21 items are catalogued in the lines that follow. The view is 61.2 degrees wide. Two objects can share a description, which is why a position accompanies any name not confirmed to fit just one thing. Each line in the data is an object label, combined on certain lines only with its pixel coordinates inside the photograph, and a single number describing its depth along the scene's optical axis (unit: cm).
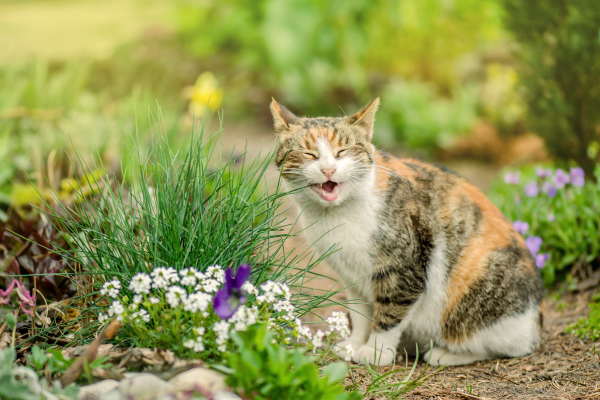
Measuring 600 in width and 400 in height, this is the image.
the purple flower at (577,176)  393
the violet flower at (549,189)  402
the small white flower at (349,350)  218
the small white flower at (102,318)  210
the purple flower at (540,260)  366
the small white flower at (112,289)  197
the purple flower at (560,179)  397
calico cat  264
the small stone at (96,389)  175
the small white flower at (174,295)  185
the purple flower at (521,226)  380
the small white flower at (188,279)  192
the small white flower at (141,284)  188
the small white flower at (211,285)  192
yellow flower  498
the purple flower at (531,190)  404
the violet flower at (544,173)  411
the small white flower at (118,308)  189
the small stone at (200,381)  174
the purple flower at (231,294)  183
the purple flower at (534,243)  369
